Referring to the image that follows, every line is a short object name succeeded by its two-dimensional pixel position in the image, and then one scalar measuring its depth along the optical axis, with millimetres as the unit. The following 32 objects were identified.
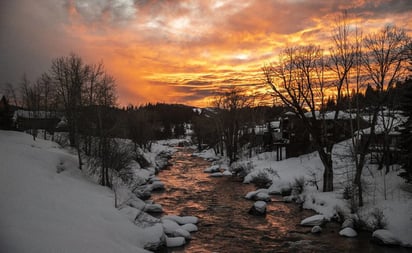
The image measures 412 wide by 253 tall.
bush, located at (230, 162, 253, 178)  36094
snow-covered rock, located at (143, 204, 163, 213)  20859
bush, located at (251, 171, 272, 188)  30161
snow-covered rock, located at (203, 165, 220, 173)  40431
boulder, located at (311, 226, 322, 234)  16469
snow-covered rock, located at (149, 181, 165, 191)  28591
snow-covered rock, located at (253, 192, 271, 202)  24016
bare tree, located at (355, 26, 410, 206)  18109
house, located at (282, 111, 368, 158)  36438
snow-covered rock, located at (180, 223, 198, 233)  16812
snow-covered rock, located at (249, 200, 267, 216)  20172
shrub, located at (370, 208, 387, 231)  15651
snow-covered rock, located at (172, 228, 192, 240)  15711
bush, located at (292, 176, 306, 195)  24359
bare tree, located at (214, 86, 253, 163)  47000
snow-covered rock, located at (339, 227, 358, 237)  15797
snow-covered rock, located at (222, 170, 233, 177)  37741
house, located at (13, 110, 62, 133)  51500
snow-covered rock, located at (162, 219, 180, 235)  15959
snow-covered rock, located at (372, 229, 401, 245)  14362
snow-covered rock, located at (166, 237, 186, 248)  14819
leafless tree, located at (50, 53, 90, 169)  27128
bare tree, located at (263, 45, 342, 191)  22203
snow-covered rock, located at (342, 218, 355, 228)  16680
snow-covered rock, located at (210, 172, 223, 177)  37109
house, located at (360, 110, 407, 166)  22578
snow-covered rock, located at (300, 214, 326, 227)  17641
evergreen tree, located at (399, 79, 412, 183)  17500
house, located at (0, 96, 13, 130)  35725
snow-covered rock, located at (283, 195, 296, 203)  23764
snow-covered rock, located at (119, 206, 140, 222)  16742
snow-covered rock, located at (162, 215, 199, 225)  18048
